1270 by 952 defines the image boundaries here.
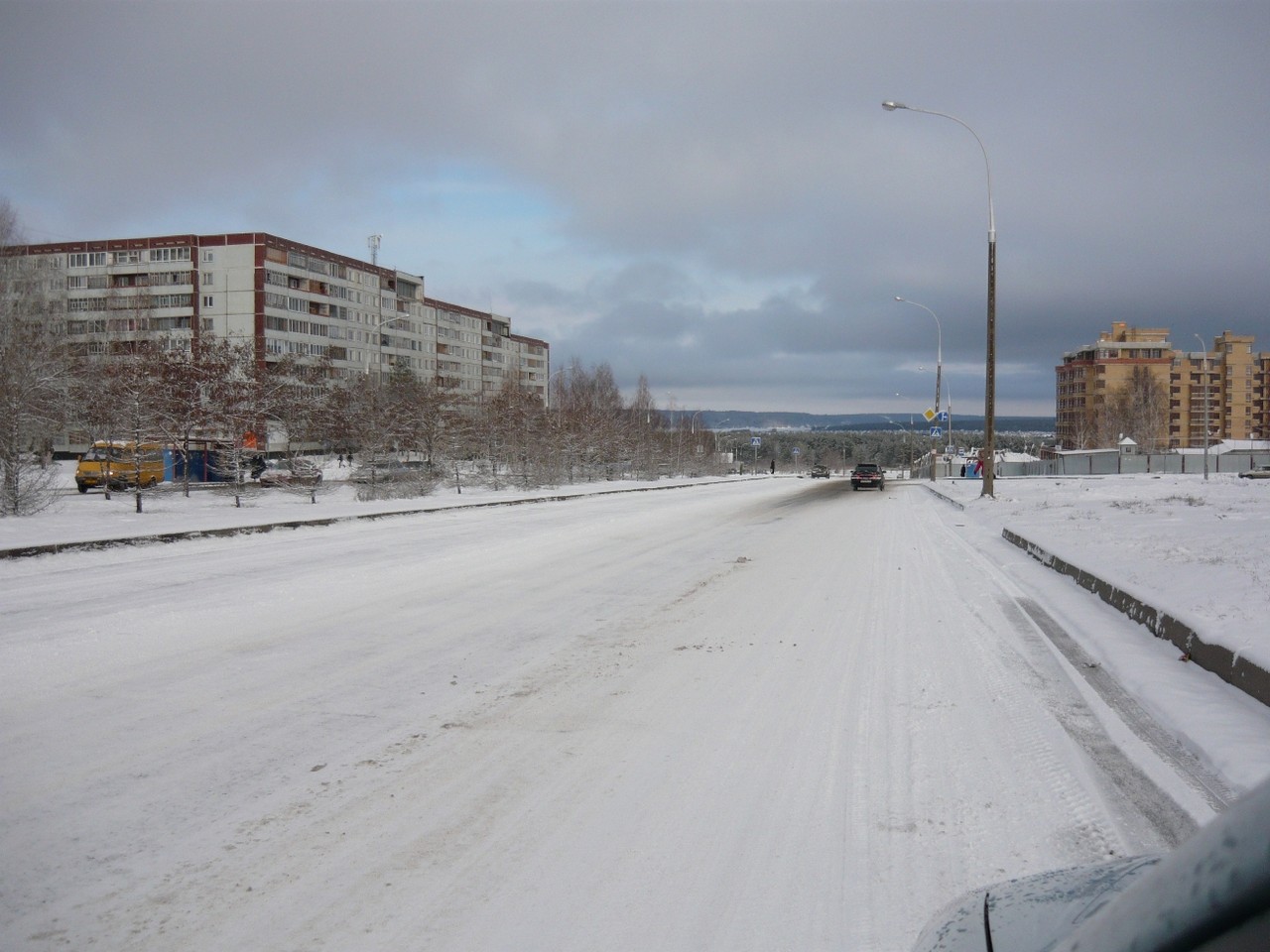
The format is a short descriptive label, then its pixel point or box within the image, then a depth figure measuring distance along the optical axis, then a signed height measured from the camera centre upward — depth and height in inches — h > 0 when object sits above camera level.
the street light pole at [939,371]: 2128.4 +197.6
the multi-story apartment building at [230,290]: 3410.4 +647.6
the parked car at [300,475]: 1173.7 -30.4
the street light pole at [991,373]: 1117.7 +101.5
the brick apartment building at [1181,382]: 5925.2 +475.1
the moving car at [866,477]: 1873.8 -52.6
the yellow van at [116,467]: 1156.4 -25.3
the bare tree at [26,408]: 860.0 +49.8
